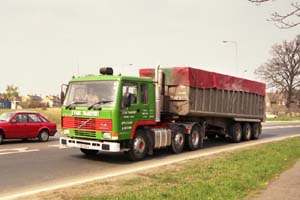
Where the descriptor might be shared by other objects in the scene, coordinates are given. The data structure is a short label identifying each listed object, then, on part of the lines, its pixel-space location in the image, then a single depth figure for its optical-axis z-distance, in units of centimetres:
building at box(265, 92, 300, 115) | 8956
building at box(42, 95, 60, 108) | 15765
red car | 1784
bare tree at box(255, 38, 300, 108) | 8544
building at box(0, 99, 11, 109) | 11282
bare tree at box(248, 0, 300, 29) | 1028
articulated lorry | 1285
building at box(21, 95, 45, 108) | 7325
